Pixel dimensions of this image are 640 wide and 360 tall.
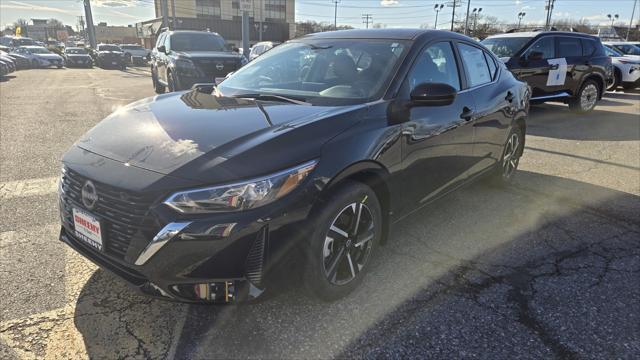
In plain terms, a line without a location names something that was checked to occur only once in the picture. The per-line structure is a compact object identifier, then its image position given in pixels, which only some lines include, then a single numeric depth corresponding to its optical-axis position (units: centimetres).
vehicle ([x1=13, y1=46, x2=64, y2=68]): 2934
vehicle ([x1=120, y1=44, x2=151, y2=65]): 3746
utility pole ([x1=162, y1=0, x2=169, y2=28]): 2663
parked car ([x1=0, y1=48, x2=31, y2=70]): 2789
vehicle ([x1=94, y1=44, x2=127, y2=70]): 3072
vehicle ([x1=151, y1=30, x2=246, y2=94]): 1062
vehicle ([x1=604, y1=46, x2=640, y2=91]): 1489
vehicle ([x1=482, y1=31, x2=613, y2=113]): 952
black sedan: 212
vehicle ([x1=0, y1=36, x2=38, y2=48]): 4023
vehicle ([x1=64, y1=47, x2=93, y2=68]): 3135
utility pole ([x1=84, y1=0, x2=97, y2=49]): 4241
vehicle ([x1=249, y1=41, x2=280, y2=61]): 2238
